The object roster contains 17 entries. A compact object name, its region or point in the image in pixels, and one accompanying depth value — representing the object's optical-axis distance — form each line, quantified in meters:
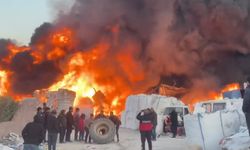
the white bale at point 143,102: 16.64
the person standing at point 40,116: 8.22
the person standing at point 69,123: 11.91
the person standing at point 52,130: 8.68
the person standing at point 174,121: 13.39
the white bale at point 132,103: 17.29
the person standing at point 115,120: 12.33
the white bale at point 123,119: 18.03
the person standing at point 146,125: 8.42
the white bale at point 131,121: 16.90
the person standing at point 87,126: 12.09
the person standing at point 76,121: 12.26
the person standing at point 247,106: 6.04
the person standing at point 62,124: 11.03
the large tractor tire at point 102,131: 11.76
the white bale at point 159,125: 14.37
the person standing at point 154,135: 11.91
